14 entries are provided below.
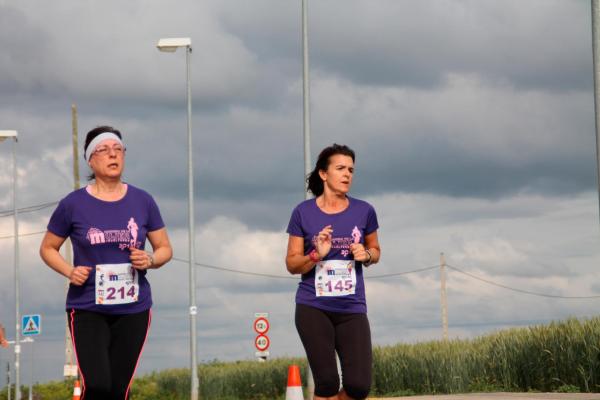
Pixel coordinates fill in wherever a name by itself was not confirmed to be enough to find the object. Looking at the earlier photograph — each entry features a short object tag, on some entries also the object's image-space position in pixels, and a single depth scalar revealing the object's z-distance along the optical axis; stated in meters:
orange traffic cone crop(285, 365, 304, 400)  10.91
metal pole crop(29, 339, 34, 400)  40.58
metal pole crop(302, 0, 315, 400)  20.22
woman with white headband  7.08
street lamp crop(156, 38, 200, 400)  28.06
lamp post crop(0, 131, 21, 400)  43.97
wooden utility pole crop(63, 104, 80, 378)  43.69
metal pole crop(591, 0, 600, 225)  13.72
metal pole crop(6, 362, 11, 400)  46.50
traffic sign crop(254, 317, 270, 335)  36.12
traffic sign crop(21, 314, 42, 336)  42.59
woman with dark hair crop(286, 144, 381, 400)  8.29
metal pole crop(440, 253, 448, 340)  49.16
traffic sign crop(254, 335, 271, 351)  35.69
